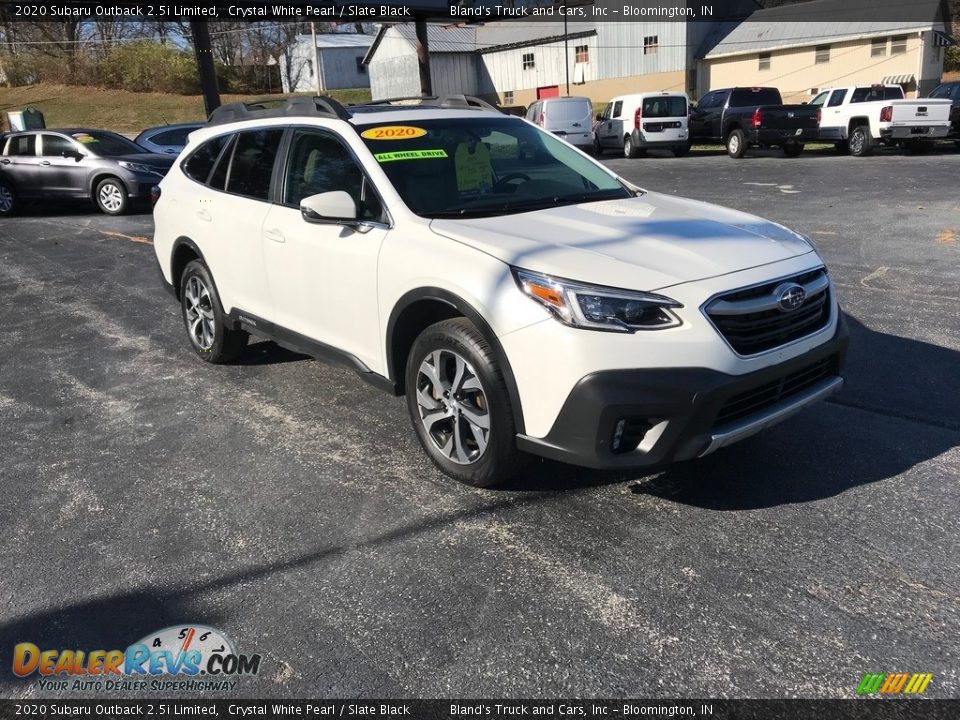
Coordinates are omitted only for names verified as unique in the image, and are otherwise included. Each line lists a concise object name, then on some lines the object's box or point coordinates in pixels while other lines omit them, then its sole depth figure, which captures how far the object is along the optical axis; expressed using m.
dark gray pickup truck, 20.25
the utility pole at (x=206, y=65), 20.95
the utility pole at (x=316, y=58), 49.84
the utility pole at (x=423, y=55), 24.30
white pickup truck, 18.38
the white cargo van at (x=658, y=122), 23.20
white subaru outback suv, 3.17
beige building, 34.50
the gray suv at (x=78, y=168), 14.58
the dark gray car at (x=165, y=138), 16.55
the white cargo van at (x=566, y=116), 23.78
